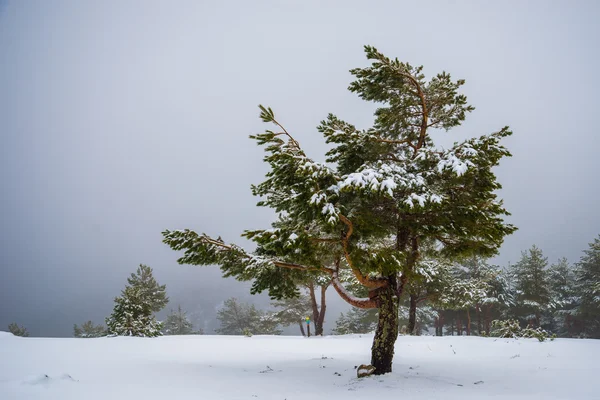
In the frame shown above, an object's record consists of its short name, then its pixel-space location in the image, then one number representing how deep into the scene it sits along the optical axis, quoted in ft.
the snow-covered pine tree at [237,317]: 168.66
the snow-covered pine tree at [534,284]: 108.47
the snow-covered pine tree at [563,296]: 116.46
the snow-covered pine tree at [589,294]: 102.37
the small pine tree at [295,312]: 108.47
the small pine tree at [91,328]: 148.44
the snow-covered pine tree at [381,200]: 20.24
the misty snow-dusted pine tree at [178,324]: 172.35
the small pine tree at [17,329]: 134.38
